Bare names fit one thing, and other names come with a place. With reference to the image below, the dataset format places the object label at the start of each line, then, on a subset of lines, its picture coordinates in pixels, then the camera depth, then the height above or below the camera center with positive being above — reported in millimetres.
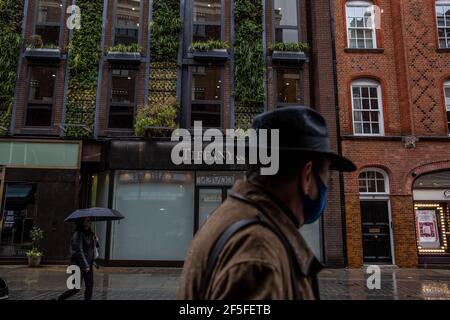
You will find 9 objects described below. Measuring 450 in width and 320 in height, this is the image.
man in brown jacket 1258 +28
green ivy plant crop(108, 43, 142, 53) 16212 +7366
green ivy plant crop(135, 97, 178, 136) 15406 +4461
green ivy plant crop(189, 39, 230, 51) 16266 +7551
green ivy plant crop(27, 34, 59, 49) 16108 +7524
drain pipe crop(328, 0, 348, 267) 15414 +4158
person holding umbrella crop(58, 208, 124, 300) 7961 -239
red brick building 15656 +4426
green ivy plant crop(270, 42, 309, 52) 16594 +7665
